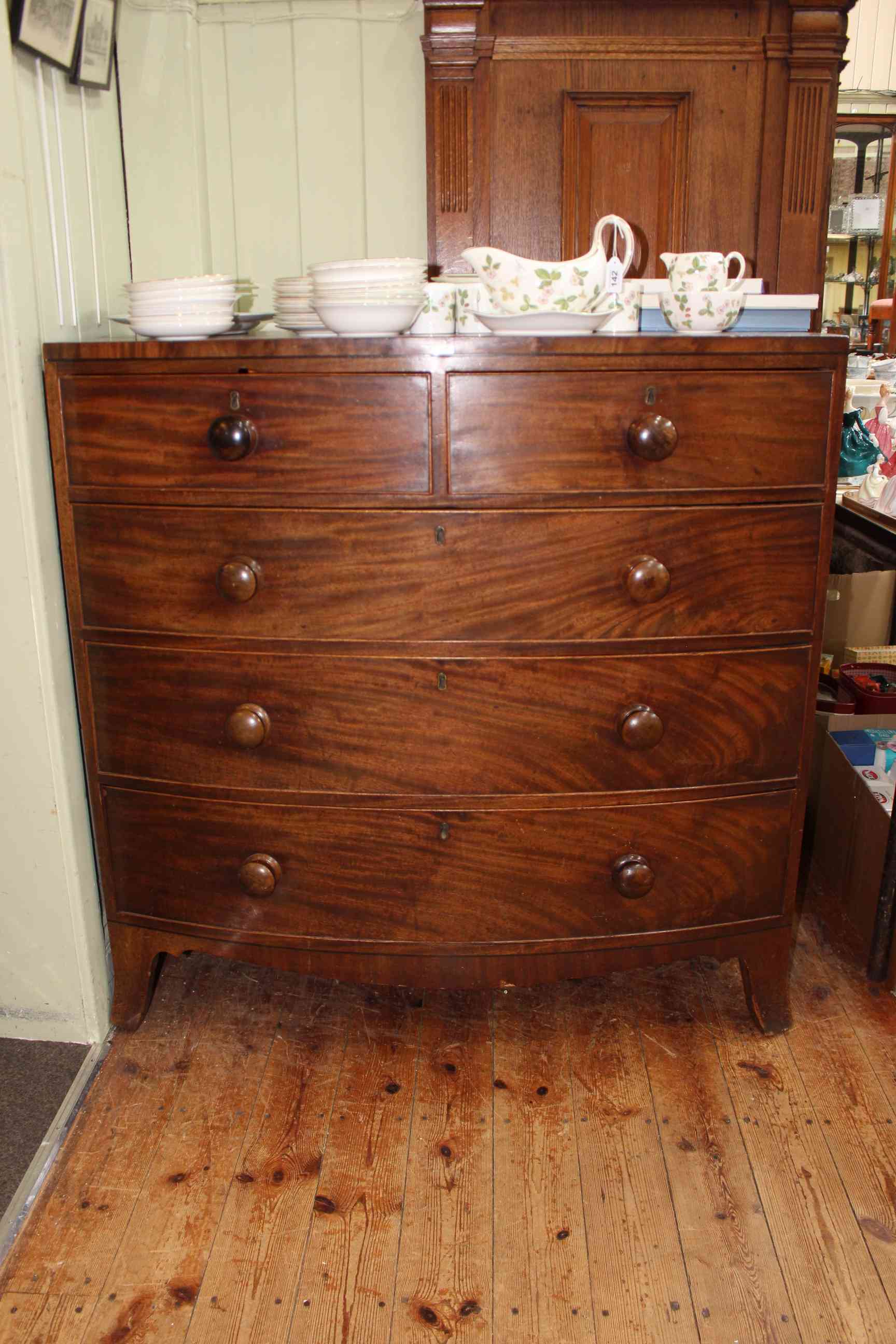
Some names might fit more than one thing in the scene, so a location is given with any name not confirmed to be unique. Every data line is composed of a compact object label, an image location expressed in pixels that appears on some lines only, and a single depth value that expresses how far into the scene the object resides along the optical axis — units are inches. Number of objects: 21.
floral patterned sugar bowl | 59.7
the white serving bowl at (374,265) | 56.2
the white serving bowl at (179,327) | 59.9
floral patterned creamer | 60.1
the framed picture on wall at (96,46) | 64.0
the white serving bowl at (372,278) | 56.2
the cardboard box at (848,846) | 79.6
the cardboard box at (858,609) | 106.7
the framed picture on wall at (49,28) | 56.8
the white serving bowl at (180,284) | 59.4
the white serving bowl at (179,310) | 59.7
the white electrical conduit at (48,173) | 60.7
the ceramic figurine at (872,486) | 90.4
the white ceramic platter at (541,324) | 57.4
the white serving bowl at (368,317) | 56.7
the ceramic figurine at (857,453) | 121.4
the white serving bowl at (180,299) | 59.6
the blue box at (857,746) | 86.7
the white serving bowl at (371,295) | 56.4
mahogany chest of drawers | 56.4
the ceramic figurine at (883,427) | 111.4
